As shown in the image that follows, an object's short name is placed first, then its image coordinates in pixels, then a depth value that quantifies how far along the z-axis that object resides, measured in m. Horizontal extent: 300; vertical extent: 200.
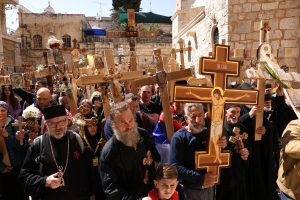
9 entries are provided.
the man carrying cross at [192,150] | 2.88
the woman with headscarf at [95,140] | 3.45
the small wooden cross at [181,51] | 8.20
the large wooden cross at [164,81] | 3.79
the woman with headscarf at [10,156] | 3.61
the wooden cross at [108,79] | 4.45
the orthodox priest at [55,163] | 2.89
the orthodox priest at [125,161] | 2.63
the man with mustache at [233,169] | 3.45
